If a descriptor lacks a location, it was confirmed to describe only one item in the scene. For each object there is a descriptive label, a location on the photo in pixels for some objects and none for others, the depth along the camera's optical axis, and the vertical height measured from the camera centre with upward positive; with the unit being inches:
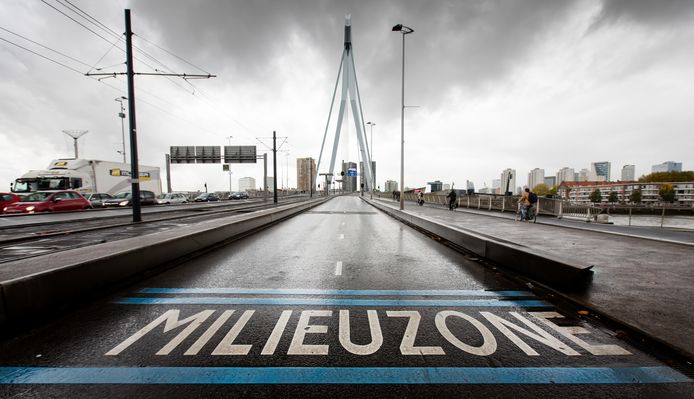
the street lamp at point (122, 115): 1707.2 +411.7
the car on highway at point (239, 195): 2424.7 -86.6
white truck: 970.1 +30.9
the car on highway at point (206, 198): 1924.2 -83.4
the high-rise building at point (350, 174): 3398.1 +144.6
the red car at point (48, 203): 747.4 -46.5
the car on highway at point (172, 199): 1538.4 -73.7
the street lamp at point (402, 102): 802.8 +259.6
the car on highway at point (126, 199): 1107.3 -56.3
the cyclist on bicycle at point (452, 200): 1012.5 -50.8
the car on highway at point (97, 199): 1067.9 -50.9
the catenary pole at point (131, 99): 503.5 +148.5
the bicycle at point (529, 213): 602.4 -57.9
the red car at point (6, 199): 733.9 -35.0
